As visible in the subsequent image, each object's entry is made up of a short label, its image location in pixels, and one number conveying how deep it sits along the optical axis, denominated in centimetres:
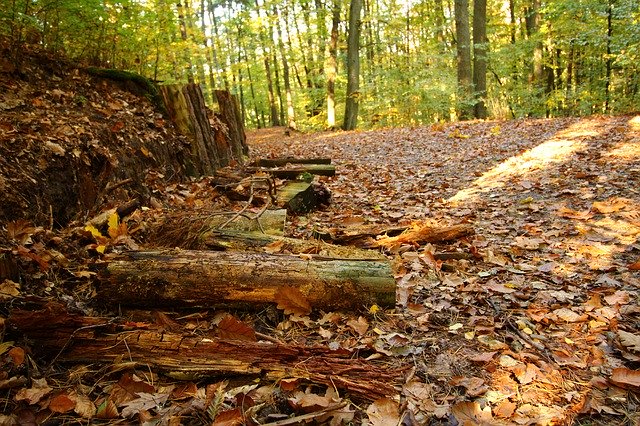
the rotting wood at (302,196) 493
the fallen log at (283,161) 755
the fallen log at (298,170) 655
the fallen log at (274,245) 327
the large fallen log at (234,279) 256
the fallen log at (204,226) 341
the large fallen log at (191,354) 205
